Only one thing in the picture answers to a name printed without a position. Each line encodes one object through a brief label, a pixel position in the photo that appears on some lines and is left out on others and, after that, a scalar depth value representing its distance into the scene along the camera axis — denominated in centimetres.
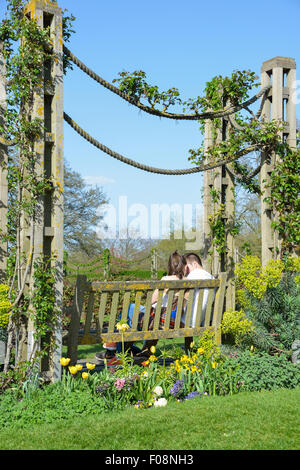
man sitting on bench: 556
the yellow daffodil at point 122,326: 457
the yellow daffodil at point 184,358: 472
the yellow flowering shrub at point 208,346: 514
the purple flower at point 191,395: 432
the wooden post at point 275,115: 675
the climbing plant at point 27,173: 434
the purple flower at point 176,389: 427
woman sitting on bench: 555
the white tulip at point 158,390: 414
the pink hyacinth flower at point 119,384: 408
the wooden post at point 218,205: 679
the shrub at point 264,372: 464
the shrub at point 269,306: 559
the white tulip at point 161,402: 405
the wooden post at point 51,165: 443
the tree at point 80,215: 2217
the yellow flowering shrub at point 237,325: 547
